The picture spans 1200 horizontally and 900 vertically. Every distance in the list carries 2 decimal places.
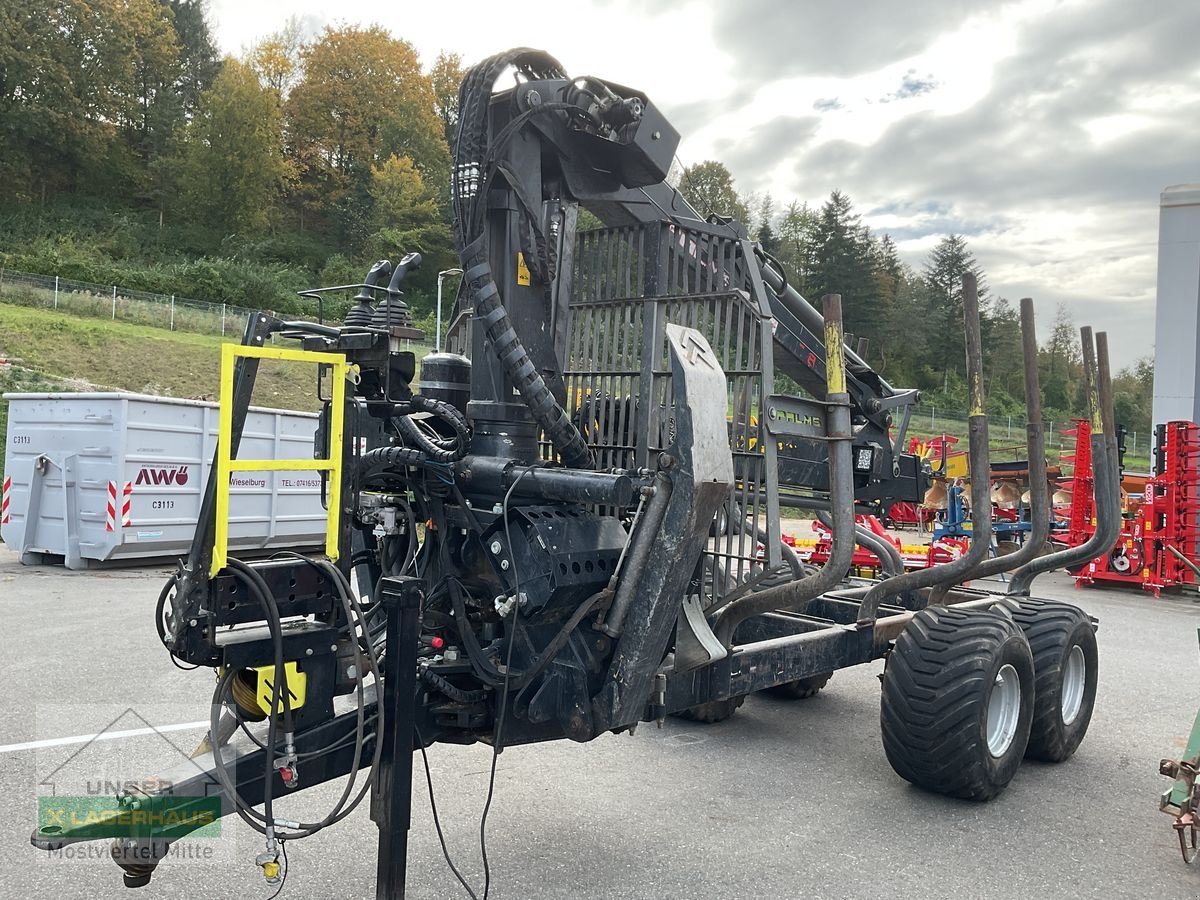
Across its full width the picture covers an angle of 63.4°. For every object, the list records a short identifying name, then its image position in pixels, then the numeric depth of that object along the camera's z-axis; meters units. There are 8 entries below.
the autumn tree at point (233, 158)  54.81
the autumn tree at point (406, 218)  51.91
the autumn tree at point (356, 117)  61.78
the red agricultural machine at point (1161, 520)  13.55
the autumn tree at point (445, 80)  68.94
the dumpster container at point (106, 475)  11.71
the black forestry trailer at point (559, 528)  3.34
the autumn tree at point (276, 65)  66.56
